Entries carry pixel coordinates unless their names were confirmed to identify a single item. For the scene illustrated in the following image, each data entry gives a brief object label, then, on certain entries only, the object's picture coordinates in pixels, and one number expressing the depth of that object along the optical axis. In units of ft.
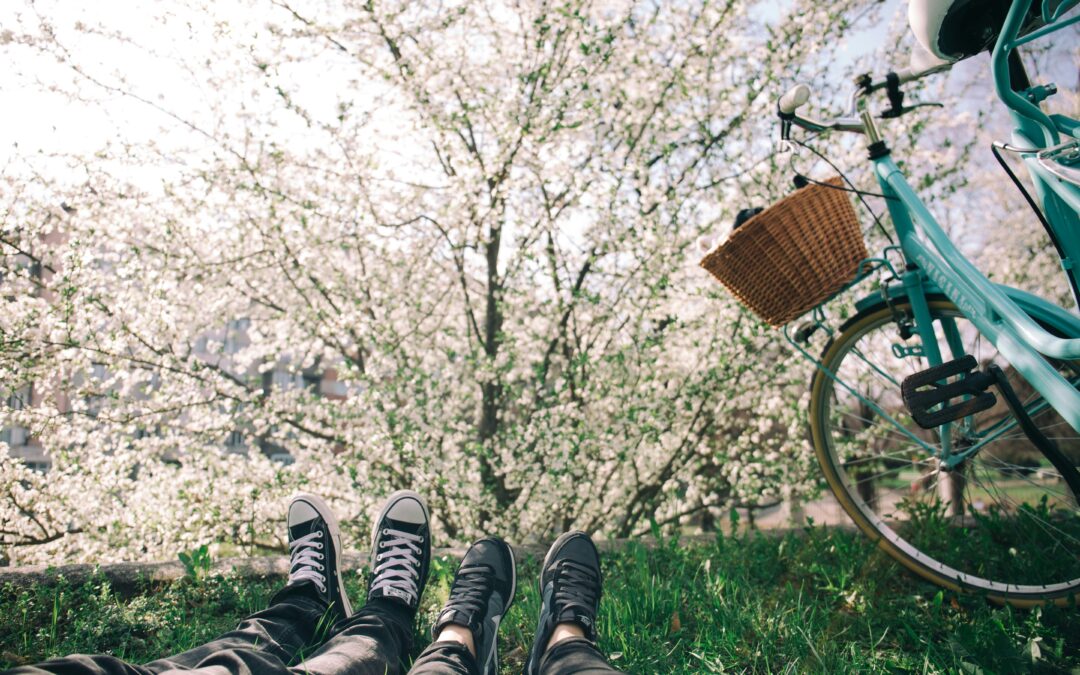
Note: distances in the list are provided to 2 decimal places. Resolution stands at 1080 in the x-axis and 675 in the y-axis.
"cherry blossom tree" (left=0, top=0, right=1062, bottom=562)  11.33
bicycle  4.39
